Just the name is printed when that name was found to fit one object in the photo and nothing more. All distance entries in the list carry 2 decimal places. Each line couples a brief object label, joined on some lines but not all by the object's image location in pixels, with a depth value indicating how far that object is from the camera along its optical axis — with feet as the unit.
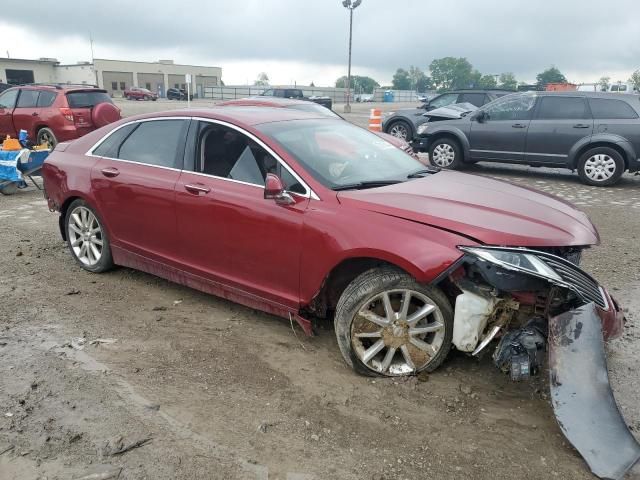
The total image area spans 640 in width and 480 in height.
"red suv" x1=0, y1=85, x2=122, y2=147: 39.59
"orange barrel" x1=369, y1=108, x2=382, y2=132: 48.70
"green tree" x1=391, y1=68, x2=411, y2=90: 478.59
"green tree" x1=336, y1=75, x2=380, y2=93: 447.83
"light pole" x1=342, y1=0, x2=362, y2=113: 125.24
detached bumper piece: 8.58
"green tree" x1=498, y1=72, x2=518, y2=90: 388.78
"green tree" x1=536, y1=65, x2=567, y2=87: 384.31
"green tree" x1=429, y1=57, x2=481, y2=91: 422.82
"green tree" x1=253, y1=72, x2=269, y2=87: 428.56
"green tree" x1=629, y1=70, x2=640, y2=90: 358.35
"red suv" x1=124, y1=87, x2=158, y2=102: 196.24
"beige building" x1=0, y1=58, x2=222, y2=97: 212.23
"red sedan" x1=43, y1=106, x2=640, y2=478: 10.08
